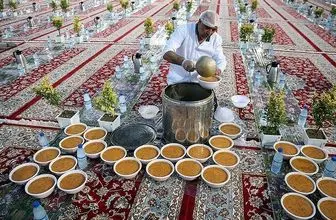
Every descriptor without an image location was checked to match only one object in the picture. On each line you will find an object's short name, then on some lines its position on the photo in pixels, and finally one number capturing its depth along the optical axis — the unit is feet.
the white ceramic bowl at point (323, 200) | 6.98
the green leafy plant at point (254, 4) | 32.50
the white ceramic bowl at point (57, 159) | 8.18
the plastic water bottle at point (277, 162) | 8.30
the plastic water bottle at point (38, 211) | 6.34
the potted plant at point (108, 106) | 10.30
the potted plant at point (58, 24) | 22.10
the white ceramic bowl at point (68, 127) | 10.14
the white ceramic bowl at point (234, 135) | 9.98
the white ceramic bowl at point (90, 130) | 9.81
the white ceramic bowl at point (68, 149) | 9.21
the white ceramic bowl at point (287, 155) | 8.83
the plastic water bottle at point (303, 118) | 10.82
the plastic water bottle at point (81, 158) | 8.52
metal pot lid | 9.69
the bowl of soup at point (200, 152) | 8.77
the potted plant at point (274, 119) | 9.38
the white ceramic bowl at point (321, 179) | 7.44
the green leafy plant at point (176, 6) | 31.37
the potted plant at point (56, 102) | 10.57
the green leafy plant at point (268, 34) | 19.87
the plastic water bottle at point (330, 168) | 8.02
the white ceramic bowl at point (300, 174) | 7.42
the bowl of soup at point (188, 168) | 8.10
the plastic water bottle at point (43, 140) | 9.37
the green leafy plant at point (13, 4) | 33.09
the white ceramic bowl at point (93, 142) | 8.99
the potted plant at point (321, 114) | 9.17
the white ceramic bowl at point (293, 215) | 6.65
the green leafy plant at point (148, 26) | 21.67
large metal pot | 8.68
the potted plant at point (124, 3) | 31.49
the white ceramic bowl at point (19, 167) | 7.91
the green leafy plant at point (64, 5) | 30.26
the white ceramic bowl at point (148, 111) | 11.49
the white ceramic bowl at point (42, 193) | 7.44
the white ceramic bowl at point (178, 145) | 8.68
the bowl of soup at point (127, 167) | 8.23
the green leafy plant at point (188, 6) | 32.12
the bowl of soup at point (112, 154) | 8.75
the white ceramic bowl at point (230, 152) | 8.38
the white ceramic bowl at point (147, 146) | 8.64
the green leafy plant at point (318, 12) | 28.58
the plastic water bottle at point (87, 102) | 12.25
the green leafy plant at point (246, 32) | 20.03
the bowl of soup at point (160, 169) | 8.08
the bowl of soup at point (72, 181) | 7.64
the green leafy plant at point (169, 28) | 21.54
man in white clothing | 9.36
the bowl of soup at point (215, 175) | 7.83
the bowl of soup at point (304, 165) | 8.26
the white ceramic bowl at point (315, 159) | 8.67
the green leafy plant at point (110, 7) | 30.63
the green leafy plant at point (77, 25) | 21.97
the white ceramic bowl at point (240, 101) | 12.02
